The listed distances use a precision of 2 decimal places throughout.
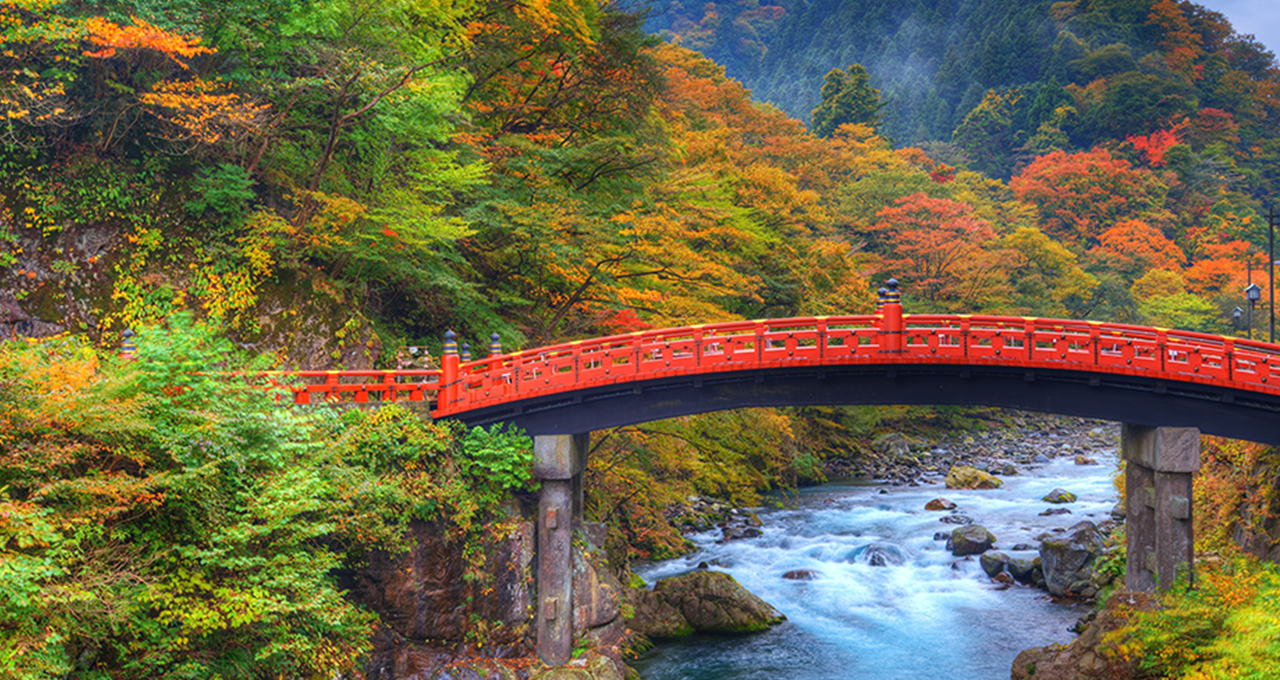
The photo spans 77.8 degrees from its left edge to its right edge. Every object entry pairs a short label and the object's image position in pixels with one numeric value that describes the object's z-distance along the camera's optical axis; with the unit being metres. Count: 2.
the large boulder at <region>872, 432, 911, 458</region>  37.91
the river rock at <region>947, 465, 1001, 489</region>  31.92
